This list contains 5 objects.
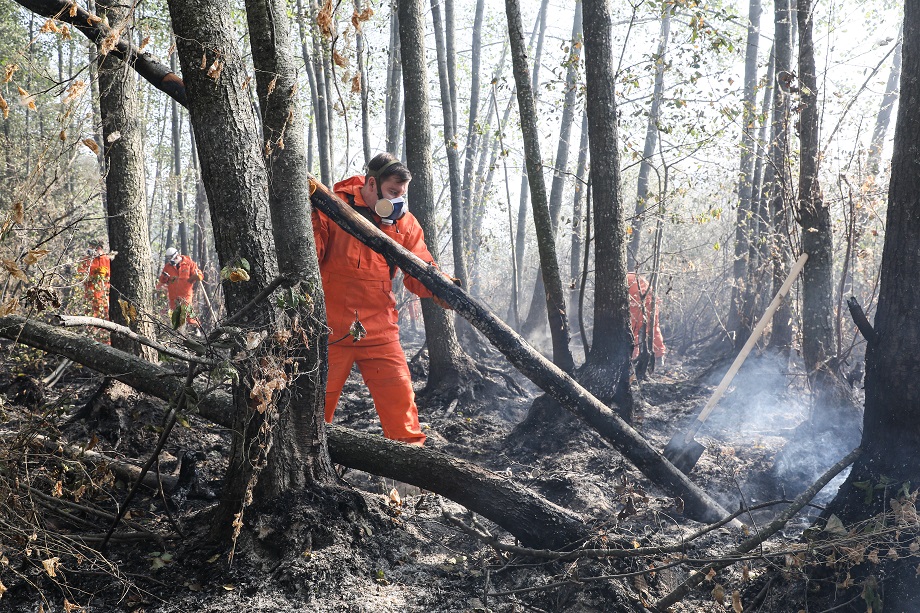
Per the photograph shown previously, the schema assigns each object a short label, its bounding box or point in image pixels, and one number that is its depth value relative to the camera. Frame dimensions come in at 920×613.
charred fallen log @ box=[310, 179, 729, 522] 3.66
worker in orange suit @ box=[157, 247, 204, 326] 10.10
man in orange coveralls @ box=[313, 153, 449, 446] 4.08
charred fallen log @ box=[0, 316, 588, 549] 2.96
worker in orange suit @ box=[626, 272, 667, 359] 7.70
